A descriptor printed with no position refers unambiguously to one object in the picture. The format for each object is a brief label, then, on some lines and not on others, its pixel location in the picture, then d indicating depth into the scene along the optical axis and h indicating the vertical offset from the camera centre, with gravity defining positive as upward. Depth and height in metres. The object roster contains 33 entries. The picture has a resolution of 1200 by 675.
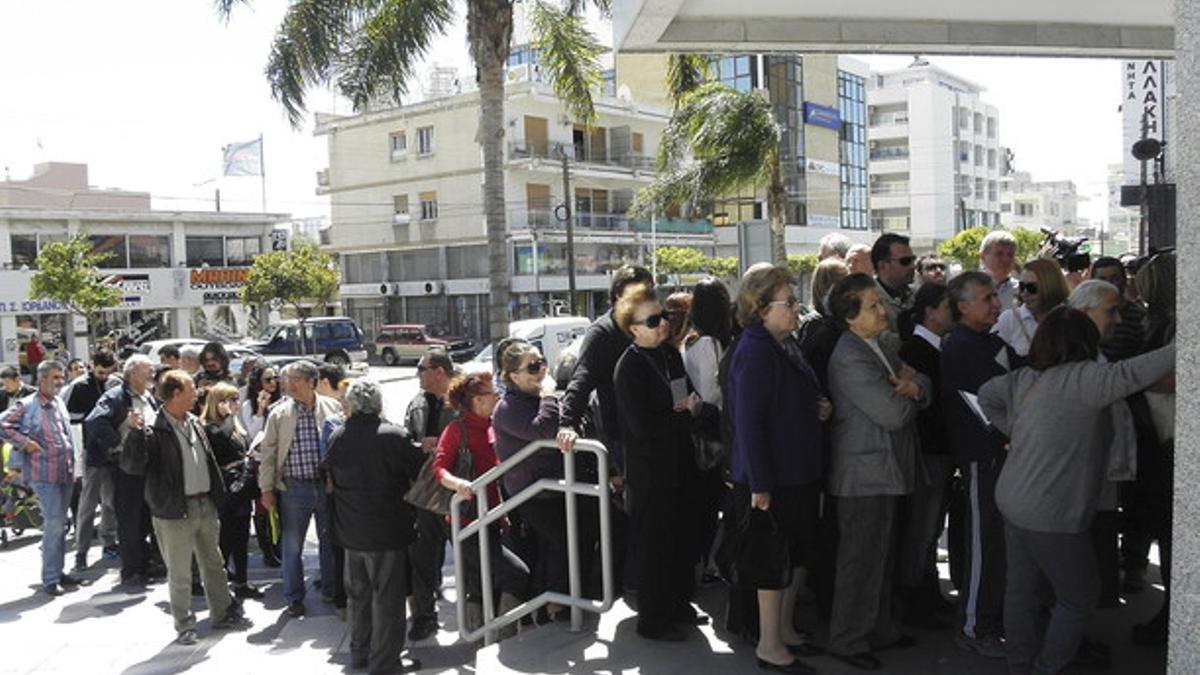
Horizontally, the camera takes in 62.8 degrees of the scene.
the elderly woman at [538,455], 5.47 -0.88
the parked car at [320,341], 32.16 -1.24
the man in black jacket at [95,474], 8.79 -1.48
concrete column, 2.62 -0.22
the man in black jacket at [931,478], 4.69 -0.96
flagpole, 66.50 +9.83
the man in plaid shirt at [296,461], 7.29 -1.16
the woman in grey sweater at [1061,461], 3.62 -0.69
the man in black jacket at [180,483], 6.88 -1.23
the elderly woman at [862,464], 4.23 -0.78
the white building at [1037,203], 97.50 +8.11
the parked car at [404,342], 39.12 -1.68
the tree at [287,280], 37.59 +0.95
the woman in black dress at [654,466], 4.73 -0.85
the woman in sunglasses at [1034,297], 4.83 -0.09
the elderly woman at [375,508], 5.89 -1.24
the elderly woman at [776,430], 4.19 -0.61
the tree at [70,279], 30.75 +1.07
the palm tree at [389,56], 12.70 +3.25
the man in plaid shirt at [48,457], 8.32 -1.24
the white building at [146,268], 38.09 +1.76
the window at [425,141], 47.25 +7.68
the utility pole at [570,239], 34.96 +2.00
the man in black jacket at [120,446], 8.28 -1.21
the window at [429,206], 47.56 +4.58
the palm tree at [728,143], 16.61 +2.53
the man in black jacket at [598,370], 5.18 -0.40
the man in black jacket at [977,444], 4.38 -0.73
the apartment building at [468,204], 44.72 +4.56
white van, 24.44 -0.90
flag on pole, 69.00 +10.39
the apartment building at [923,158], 76.94 +9.99
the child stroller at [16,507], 9.81 -1.93
